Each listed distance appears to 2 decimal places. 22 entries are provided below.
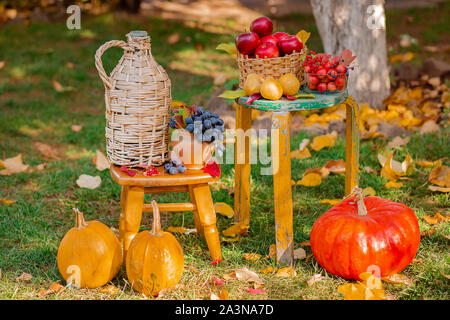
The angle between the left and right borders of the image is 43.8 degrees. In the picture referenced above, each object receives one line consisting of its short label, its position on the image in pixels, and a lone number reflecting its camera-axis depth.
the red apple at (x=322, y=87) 2.77
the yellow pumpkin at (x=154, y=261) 2.47
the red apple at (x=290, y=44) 2.71
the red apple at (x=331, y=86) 2.78
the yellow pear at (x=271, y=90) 2.61
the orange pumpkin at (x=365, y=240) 2.51
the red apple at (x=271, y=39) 2.75
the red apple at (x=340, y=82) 2.80
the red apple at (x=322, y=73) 2.74
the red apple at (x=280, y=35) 2.78
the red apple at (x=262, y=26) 2.81
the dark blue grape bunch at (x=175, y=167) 2.68
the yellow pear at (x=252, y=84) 2.67
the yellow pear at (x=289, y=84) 2.65
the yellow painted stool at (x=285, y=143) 2.59
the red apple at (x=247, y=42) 2.71
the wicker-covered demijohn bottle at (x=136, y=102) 2.63
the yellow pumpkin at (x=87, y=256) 2.51
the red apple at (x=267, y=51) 2.70
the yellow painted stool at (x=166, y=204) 2.64
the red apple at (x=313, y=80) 2.77
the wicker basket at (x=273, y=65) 2.71
